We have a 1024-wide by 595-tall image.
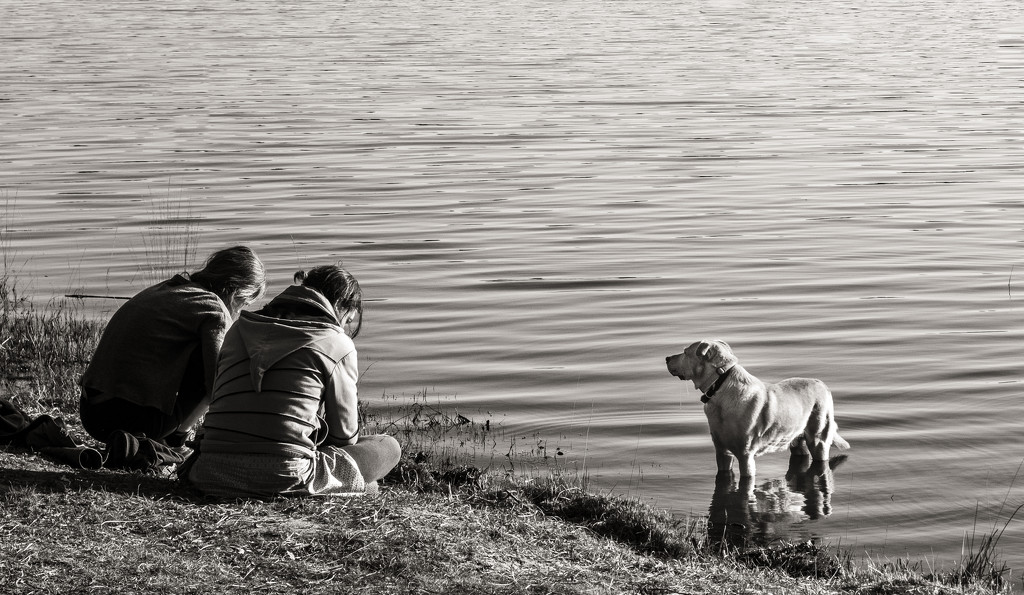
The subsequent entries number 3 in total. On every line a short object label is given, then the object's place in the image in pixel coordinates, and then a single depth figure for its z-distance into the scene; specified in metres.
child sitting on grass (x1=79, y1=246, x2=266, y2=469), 7.29
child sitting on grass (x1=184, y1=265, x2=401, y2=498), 6.38
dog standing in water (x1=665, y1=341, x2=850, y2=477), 8.85
